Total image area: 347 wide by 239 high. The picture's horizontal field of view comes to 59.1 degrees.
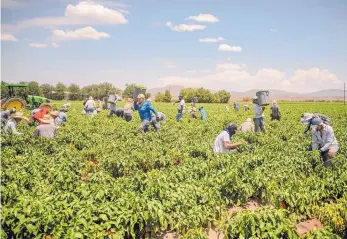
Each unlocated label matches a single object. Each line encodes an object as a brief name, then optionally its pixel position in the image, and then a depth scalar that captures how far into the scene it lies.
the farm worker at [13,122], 10.13
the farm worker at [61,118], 14.34
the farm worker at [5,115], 12.33
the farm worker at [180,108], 17.42
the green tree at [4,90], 59.72
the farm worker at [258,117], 11.95
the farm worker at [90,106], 18.94
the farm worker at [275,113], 18.25
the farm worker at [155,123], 11.82
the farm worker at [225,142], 7.82
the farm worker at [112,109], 18.78
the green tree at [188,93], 94.50
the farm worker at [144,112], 11.20
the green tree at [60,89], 81.94
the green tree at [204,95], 94.75
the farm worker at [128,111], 16.19
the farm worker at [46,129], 9.74
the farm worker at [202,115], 18.27
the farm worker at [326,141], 7.61
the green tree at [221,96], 95.50
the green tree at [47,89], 86.39
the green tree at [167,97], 89.00
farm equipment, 19.56
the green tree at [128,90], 102.44
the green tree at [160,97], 89.38
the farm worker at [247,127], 12.61
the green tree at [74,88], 100.88
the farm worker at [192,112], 19.04
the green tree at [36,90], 68.10
